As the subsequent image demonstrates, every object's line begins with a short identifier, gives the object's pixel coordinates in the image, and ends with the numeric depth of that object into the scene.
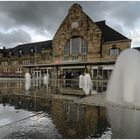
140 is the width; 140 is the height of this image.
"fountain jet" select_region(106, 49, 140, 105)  5.20
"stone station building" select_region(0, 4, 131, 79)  30.89
